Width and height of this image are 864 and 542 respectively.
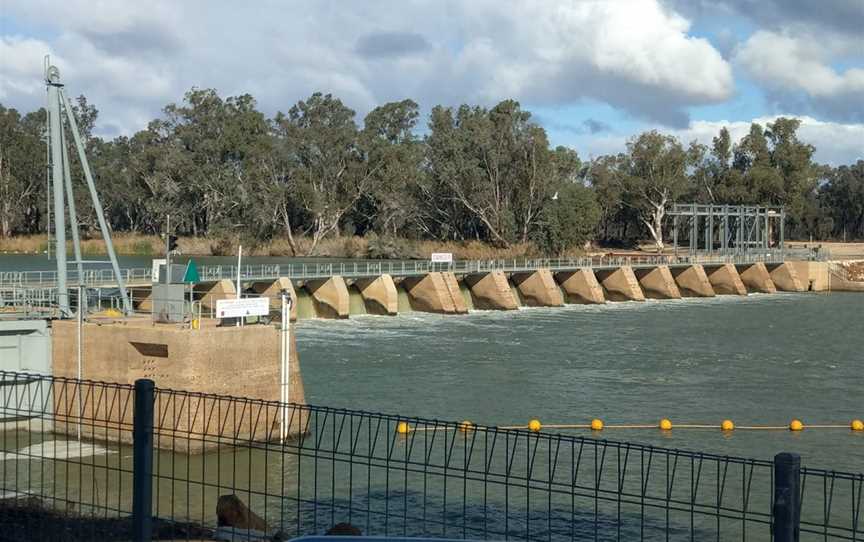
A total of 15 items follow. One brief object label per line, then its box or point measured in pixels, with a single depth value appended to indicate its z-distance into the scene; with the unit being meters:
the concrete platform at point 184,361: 23.78
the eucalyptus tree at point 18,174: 107.31
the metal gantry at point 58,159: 29.59
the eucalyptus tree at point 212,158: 100.94
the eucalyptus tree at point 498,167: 96.44
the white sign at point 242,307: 24.41
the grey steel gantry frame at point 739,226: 95.19
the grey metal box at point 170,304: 25.14
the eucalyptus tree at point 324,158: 103.56
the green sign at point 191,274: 25.47
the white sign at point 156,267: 27.41
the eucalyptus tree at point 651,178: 112.50
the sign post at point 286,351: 24.55
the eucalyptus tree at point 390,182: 102.31
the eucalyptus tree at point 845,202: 138.12
